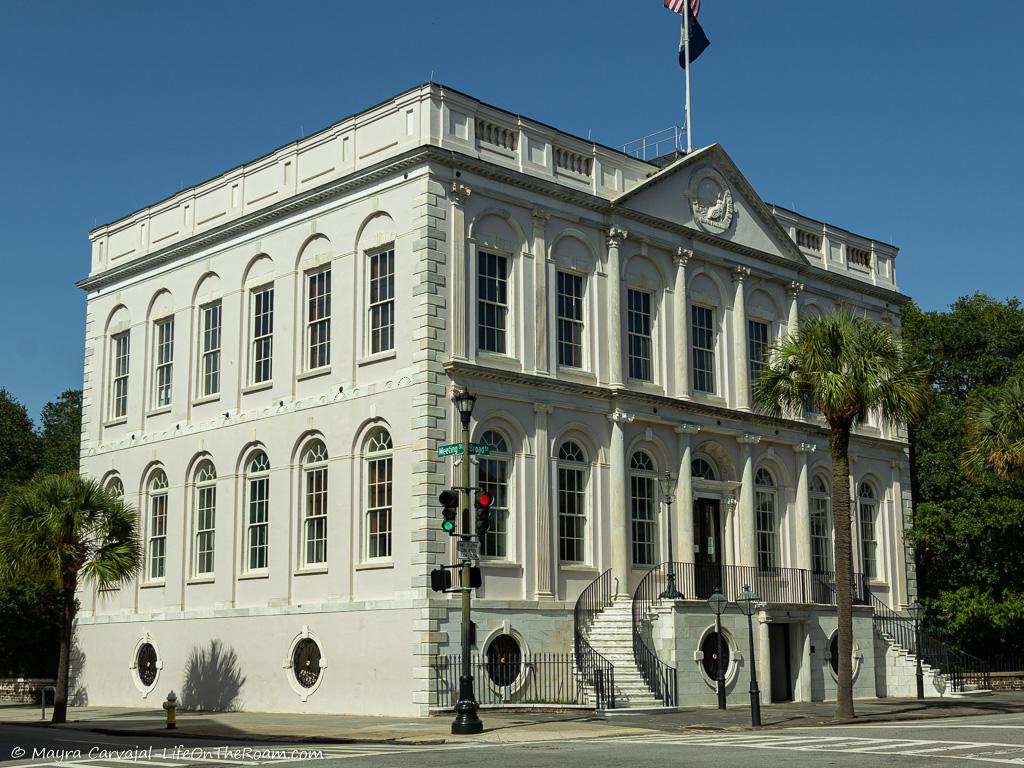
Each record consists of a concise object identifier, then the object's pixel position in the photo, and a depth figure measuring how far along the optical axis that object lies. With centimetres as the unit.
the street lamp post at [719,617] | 3125
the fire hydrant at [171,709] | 2711
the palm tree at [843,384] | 2861
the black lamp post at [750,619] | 2611
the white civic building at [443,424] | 3125
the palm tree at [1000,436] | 3475
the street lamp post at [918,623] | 3719
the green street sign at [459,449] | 2517
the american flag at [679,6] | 4003
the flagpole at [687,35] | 3962
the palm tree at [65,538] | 3009
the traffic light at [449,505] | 2436
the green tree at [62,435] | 5512
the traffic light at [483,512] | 2384
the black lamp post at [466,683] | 2420
